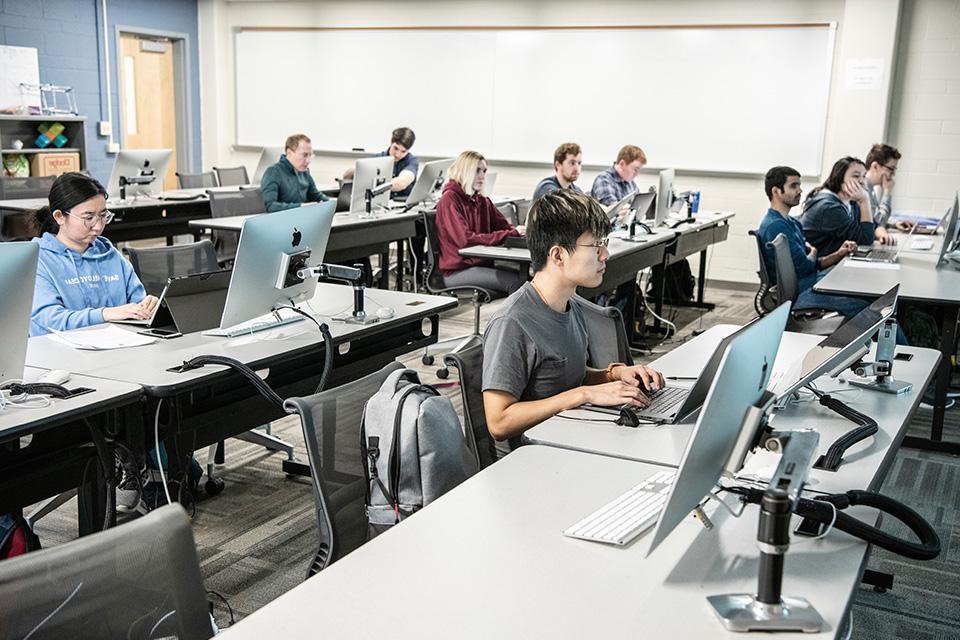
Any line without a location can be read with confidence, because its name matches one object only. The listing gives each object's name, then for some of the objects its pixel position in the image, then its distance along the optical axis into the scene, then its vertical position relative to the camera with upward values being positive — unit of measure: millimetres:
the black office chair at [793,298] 4684 -838
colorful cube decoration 8492 -299
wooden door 9789 +108
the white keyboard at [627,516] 1706 -724
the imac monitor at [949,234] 5078 -532
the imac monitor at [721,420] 1317 -415
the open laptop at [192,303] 2953 -605
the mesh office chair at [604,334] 2928 -642
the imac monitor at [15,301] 2250 -468
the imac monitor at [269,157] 7852 -385
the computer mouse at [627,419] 2326 -709
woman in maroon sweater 5305 -643
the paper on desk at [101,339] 2930 -724
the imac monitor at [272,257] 2896 -457
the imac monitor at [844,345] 2299 -537
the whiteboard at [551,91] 8133 +254
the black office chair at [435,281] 5359 -940
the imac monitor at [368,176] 6651 -440
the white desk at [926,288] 4203 -712
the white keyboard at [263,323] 3138 -719
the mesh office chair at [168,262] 3793 -621
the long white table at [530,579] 1395 -729
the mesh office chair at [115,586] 1183 -621
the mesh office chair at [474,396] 2412 -701
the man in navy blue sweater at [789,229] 5011 -538
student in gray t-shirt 2363 -542
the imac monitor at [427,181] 7062 -483
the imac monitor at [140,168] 6754 -448
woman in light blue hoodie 3131 -533
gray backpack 1960 -685
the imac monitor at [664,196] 6406 -481
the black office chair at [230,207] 5875 -633
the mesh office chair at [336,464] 1930 -721
